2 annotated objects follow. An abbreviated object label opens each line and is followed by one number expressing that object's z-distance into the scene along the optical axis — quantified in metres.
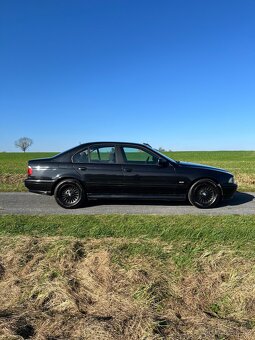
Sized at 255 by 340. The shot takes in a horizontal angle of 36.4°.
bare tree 116.62
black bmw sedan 9.55
